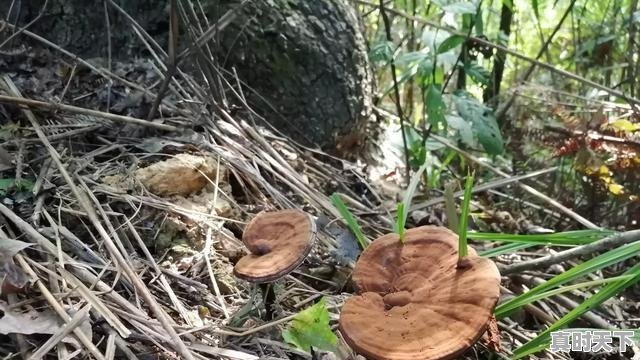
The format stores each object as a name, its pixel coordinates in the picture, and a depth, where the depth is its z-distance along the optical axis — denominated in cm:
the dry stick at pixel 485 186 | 79
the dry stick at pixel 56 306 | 47
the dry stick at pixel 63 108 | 69
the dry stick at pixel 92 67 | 79
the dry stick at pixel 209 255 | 58
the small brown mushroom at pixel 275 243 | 51
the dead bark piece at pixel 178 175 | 67
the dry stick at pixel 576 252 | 63
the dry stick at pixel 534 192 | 78
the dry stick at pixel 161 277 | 55
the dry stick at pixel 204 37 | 71
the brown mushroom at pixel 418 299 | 45
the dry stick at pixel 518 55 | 86
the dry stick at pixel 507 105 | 101
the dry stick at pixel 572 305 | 64
